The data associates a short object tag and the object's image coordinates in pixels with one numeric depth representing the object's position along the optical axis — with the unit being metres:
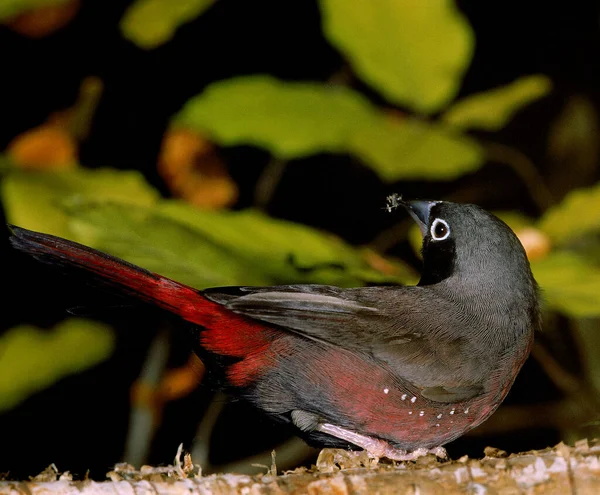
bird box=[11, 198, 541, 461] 3.58
